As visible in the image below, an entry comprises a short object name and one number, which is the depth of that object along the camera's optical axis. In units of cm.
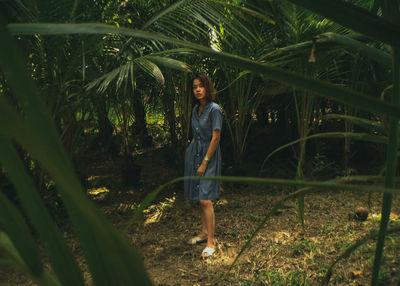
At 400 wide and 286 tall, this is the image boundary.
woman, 267
